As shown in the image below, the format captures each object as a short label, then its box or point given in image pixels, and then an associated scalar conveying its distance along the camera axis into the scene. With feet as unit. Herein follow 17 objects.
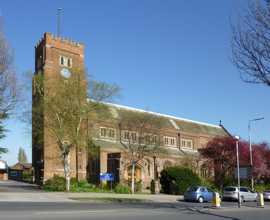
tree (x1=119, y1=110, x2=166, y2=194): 149.29
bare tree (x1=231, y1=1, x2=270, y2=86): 48.85
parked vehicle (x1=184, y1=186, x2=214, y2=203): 105.18
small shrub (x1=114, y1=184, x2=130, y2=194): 126.93
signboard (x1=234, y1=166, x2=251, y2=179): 84.92
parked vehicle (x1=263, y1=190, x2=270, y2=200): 133.34
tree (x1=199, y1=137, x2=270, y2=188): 159.78
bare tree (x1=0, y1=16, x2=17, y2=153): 94.76
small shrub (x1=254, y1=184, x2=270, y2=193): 156.99
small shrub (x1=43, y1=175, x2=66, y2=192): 126.37
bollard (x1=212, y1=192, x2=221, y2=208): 78.17
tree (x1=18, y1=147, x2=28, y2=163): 399.85
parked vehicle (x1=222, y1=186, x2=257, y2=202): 117.25
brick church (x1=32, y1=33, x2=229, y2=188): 164.38
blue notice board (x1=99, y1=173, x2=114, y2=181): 128.38
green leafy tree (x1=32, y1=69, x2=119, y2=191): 124.50
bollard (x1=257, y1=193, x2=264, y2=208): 87.68
